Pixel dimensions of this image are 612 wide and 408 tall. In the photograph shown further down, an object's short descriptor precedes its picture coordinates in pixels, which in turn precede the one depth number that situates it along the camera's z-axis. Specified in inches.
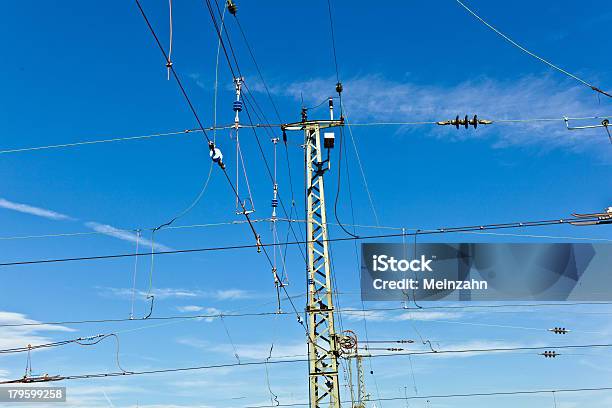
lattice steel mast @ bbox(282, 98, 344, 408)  649.0
